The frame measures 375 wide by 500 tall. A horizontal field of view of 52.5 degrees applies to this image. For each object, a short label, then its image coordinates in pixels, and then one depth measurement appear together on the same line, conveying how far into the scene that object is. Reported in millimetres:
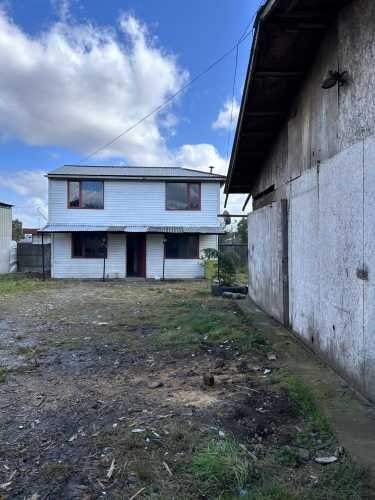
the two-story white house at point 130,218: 17812
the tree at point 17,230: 35125
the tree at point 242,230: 24828
